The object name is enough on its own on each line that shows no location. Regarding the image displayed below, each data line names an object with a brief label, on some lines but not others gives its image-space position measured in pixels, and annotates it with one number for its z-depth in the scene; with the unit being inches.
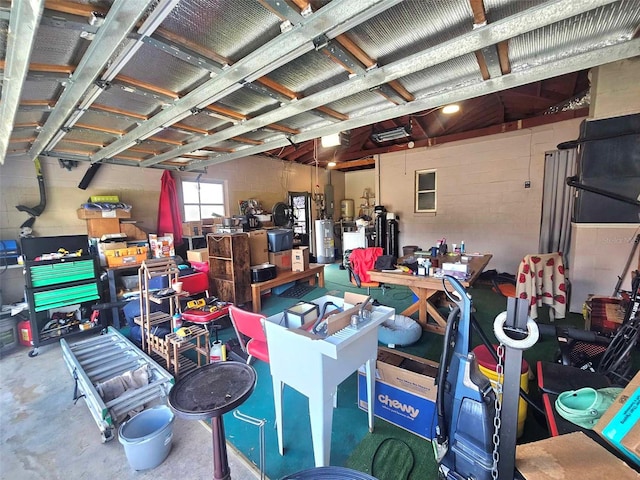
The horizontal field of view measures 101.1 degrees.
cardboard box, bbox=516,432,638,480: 39.8
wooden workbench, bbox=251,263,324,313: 147.1
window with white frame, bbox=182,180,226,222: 212.2
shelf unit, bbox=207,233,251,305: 140.1
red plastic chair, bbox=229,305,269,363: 76.4
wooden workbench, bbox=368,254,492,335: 113.1
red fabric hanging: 188.2
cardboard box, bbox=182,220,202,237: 192.2
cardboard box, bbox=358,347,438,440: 66.6
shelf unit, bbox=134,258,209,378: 96.9
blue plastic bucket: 60.8
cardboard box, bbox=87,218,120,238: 148.7
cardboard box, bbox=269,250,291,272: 173.8
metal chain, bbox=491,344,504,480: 38.8
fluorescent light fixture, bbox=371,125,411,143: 201.5
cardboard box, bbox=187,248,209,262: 156.6
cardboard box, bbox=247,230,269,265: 160.0
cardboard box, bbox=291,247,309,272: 181.5
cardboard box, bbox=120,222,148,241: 157.9
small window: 249.9
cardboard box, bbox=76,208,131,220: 145.8
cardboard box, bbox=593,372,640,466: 42.0
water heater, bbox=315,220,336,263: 293.7
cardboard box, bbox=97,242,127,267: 138.9
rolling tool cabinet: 117.7
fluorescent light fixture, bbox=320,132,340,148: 162.0
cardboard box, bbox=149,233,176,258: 158.2
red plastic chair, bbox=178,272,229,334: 101.7
